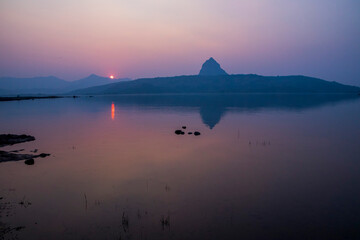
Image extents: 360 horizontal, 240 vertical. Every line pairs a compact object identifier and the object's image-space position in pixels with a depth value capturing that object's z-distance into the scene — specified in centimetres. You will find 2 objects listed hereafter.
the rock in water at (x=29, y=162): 1981
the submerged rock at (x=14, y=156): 2103
